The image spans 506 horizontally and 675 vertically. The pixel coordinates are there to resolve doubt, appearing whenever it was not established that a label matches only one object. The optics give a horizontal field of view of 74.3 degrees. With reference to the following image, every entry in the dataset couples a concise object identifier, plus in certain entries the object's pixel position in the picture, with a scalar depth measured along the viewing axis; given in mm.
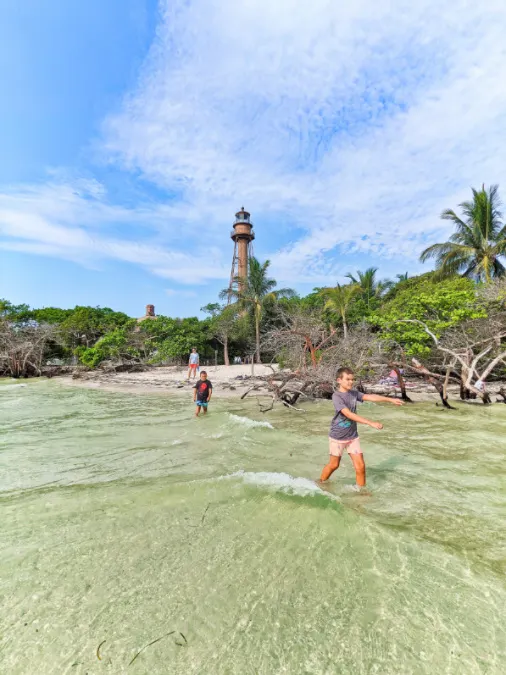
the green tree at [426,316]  12992
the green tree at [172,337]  30453
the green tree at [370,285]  35312
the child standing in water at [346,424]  4445
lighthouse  45875
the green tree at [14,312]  32438
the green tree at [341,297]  29156
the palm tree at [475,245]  21312
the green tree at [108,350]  27973
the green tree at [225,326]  33194
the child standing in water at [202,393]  10705
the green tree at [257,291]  32250
